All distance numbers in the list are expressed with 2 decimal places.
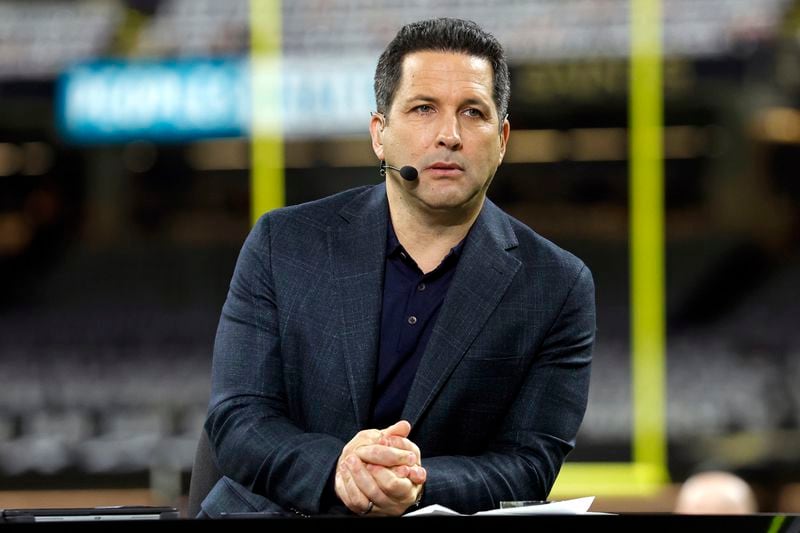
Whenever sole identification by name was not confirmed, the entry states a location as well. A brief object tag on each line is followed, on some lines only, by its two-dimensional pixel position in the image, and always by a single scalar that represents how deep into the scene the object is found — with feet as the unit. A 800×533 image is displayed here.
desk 28.49
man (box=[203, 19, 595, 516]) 30.23
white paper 28.89
